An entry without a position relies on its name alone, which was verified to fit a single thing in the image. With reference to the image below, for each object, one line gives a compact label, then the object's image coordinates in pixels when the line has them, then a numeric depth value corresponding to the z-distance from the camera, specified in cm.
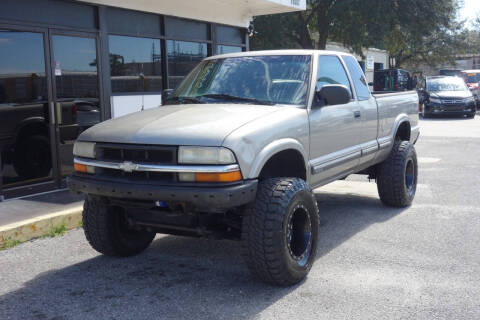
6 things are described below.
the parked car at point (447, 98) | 2125
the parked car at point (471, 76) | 3158
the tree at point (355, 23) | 2209
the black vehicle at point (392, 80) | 3181
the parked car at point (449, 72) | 4032
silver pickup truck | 389
